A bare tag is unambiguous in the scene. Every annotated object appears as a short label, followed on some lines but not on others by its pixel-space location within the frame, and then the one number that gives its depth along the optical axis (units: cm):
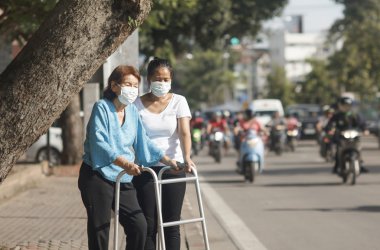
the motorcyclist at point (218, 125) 3247
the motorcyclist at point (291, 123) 3888
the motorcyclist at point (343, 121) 1994
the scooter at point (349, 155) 1962
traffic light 3412
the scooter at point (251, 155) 2102
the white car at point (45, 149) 2875
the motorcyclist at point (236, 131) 2247
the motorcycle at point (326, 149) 2706
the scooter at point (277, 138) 3547
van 4747
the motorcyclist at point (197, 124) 3594
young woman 805
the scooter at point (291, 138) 3872
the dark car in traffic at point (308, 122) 4869
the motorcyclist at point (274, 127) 3584
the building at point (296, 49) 14762
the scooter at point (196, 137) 3575
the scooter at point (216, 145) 3086
